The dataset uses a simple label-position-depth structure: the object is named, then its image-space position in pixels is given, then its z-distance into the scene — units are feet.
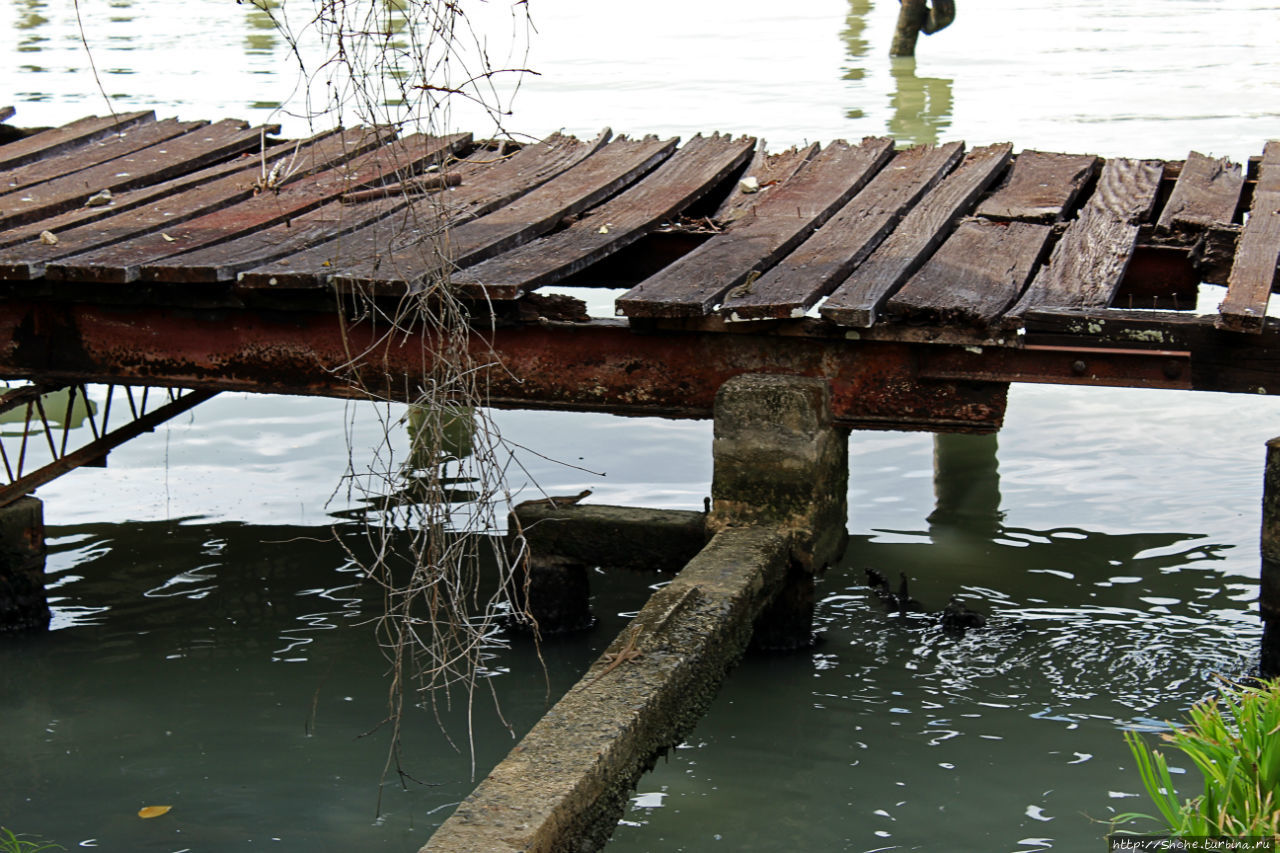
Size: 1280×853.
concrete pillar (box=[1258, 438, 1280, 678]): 30.73
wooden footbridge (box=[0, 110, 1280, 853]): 29.94
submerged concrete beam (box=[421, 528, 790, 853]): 20.04
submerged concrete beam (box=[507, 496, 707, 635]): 35.42
